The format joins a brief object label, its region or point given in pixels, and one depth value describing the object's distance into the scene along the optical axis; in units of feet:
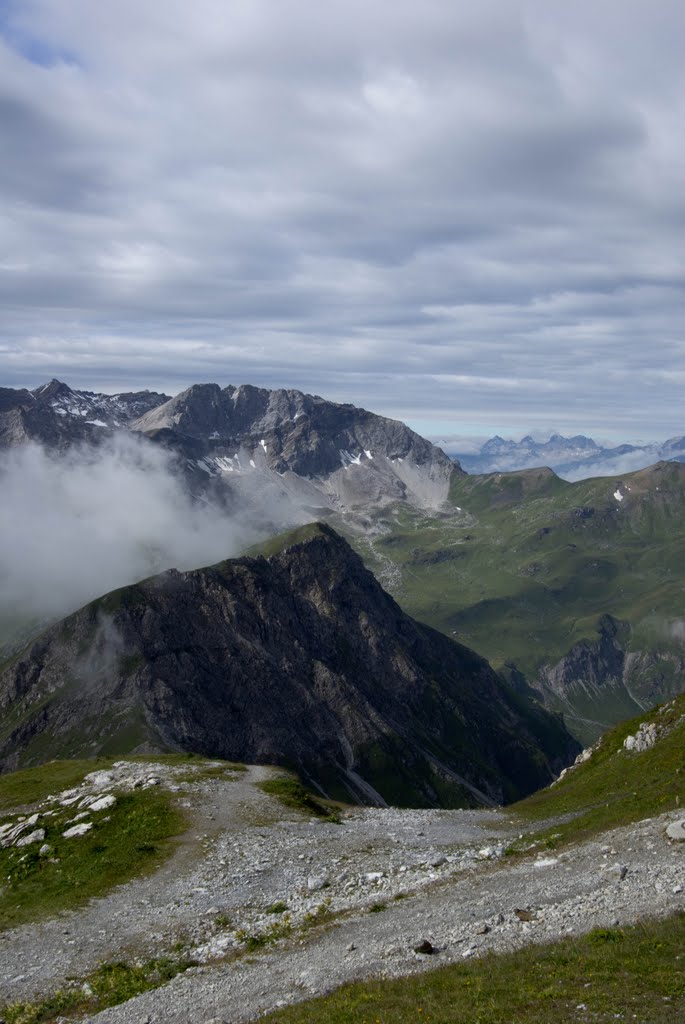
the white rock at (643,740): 215.51
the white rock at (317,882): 141.92
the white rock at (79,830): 177.58
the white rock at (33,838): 178.36
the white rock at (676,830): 126.72
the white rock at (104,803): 187.93
